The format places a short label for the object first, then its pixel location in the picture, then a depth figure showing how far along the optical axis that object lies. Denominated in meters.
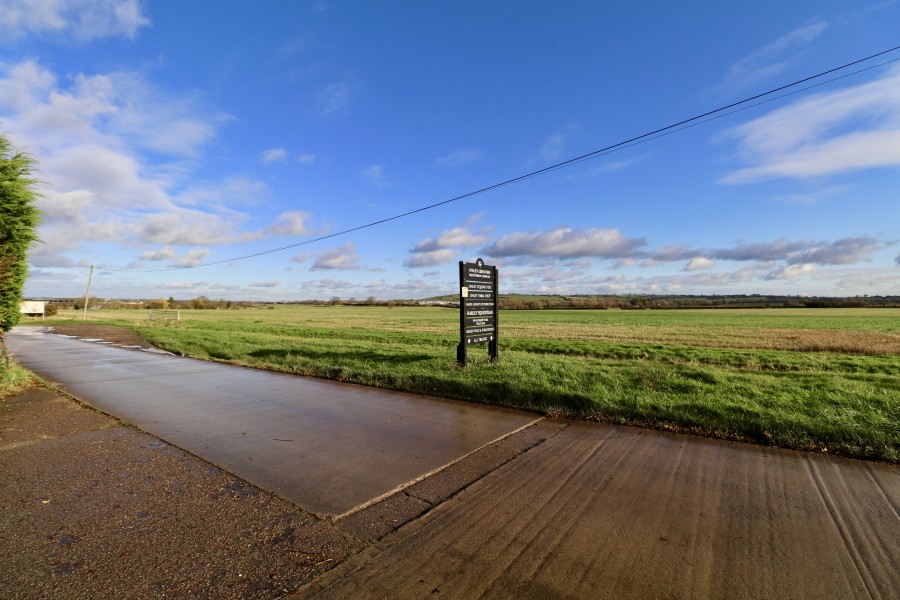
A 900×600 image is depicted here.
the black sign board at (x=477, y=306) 8.97
